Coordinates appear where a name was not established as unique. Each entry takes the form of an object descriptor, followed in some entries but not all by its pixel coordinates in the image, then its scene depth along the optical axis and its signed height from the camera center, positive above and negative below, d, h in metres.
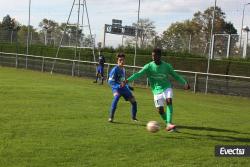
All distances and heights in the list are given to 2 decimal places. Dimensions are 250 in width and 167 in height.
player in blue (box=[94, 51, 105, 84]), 30.49 -1.48
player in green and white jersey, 12.08 -0.78
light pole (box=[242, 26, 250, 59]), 31.14 +0.04
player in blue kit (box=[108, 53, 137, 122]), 13.39 -1.07
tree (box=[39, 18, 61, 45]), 48.38 +0.63
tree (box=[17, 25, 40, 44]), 49.22 +0.29
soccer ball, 11.02 -1.77
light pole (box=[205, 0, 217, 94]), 26.75 -0.41
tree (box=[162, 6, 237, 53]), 36.66 +2.07
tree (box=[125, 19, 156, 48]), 35.89 +0.57
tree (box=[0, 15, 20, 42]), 50.41 +0.60
